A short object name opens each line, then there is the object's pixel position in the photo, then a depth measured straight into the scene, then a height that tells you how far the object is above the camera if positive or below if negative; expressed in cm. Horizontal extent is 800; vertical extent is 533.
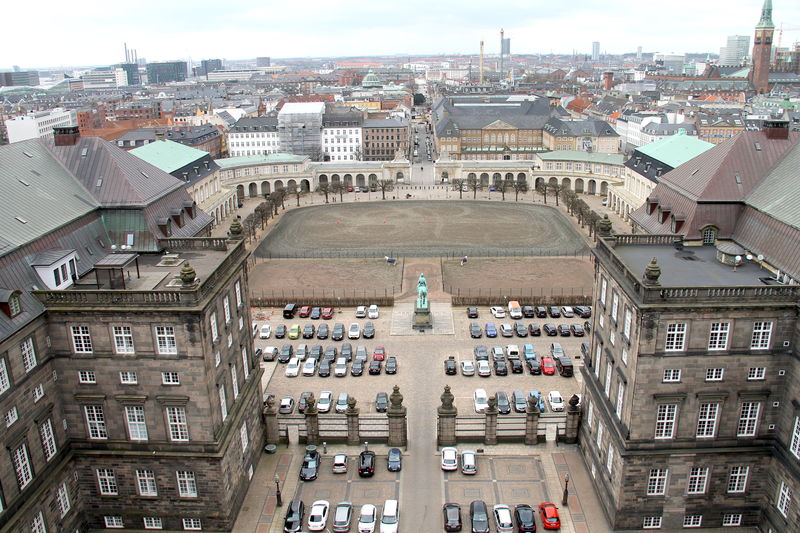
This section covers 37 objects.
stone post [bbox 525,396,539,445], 6253 -3318
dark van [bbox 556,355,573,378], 7819 -3520
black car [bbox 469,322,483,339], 9006 -3556
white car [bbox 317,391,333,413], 7105 -3545
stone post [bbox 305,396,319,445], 6350 -3338
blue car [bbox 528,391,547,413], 7081 -3586
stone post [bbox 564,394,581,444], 6291 -3328
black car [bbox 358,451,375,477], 5881 -3477
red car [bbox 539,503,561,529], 5175 -3480
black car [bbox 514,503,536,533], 5122 -3479
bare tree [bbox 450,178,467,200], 18025 -3275
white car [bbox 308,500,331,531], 5196 -3482
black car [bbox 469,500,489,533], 5116 -3474
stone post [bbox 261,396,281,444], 6419 -3381
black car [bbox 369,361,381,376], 7981 -3562
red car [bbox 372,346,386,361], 8312 -3545
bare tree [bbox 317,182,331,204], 17500 -3200
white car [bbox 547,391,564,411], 7025 -3529
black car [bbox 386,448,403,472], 5984 -3517
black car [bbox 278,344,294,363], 8456 -3590
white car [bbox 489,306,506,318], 9700 -3554
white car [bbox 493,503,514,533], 5134 -3488
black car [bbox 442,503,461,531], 5153 -3474
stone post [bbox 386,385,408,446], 6212 -3282
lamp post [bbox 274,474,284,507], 5534 -3472
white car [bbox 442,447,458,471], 5969 -3492
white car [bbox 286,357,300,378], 8025 -3580
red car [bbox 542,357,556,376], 7931 -3572
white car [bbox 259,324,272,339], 9194 -3584
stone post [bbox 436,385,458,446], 6228 -3281
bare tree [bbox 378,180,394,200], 18120 -3248
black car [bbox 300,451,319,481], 5888 -3514
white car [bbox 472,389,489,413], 7025 -3541
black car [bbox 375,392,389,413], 7069 -3529
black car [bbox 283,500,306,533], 5181 -3479
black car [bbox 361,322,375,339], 9081 -3568
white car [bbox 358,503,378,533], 5159 -3473
